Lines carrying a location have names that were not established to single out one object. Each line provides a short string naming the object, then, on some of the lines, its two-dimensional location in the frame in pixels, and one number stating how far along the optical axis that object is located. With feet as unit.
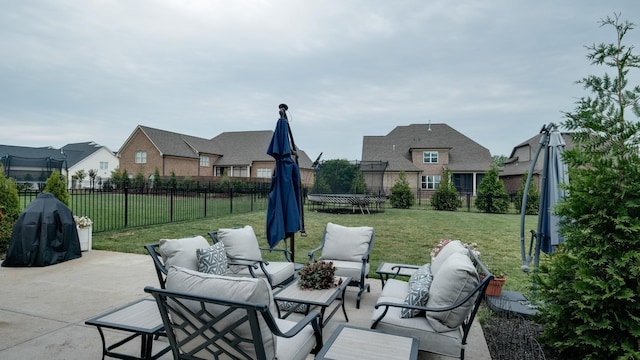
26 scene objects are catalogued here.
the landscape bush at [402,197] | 59.36
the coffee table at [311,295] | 10.37
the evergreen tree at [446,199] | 57.41
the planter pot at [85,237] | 22.63
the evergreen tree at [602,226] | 8.05
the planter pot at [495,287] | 14.11
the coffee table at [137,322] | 7.63
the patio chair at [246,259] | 14.16
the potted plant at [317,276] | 11.89
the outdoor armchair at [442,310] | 8.28
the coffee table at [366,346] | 6.77
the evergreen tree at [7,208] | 21.77
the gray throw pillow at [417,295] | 9.16
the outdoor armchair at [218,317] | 5.87
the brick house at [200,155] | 97.71
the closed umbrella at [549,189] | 12.26
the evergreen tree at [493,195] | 54.39
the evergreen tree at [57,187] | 24.32
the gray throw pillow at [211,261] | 11.80
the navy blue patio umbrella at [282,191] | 15.76
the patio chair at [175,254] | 11.34
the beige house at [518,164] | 84.40
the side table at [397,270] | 13.84
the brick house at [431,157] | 86.74
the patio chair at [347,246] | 16.02
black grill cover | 19.01
